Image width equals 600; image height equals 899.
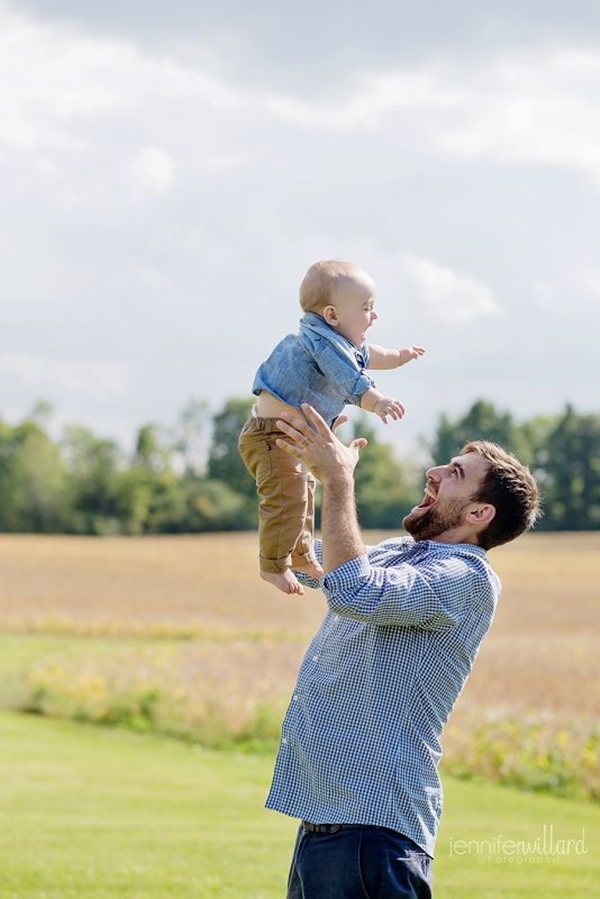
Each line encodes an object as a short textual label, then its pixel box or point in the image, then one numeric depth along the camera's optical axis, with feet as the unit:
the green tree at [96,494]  208.80
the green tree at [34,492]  213.66
